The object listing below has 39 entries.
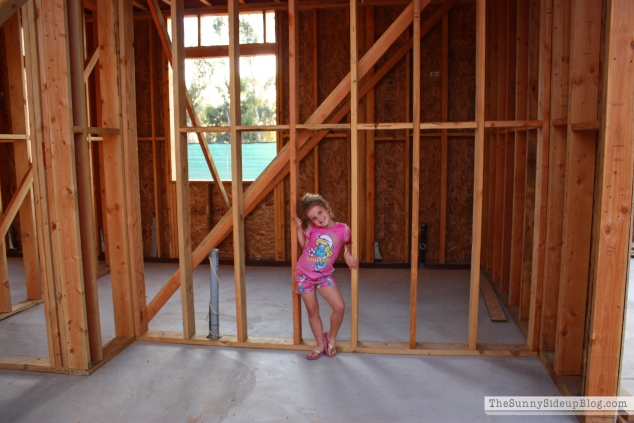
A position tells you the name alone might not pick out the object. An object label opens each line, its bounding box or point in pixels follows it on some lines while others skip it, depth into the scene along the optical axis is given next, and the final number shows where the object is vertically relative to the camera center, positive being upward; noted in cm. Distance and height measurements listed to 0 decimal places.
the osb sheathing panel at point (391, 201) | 734 -80
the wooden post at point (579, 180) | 342 -23
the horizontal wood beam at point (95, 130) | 377 +17
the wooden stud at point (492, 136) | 625 +16
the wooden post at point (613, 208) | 283 -36
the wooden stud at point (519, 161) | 500 -14
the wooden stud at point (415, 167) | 390 -15
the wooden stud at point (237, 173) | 411 -20
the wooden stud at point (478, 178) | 382 -24
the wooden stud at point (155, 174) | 766 -38
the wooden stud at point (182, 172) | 422 -19
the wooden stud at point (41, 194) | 363 -33
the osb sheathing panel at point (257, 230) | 776 -128
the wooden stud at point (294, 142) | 408 +7
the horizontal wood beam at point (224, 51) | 730 +151
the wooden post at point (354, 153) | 396 -3
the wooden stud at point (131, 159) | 428 -7
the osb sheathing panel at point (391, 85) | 709 +94
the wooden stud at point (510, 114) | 552 +39
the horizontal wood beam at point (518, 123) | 392 +20
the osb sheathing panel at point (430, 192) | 729 -66
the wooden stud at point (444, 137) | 699 +17
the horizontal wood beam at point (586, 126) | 309 +15
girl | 400 -87
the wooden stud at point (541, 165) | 390 -14
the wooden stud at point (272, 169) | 407 -17
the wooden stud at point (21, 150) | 554 +2
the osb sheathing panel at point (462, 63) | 699 +125
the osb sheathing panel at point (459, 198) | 725 -75
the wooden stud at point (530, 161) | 464 -13
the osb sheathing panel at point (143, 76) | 773 +120
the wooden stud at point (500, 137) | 581 +14
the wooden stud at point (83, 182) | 378 -25
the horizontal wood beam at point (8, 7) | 269 +81
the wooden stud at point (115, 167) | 419 -14
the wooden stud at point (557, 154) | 382 -5
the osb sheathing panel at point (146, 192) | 793 -68
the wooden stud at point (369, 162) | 707 -19
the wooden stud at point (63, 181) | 364 -23
